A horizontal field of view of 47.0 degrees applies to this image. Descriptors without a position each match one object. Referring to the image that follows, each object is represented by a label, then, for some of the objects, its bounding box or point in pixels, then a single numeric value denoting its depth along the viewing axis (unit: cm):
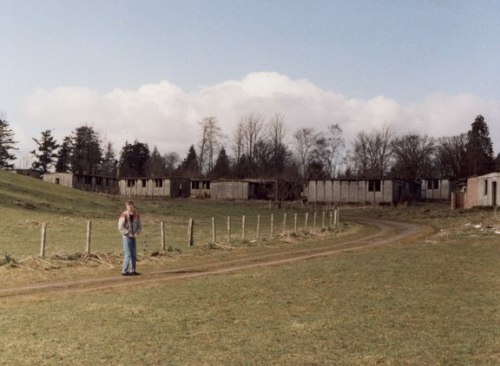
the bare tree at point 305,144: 13050
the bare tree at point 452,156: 11144
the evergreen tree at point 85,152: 12731
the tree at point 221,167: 12437
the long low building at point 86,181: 9038
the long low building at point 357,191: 7681
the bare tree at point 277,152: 12259
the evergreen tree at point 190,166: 12901
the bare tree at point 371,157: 12569
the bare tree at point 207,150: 12925
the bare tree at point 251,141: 12588
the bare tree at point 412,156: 11825
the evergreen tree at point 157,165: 13945
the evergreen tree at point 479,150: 10306
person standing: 1822
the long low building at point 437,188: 8538
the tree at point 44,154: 12256
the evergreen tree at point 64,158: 12356
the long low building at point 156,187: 9300
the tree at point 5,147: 11181
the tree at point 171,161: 15414
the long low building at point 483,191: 5442
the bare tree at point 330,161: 13200
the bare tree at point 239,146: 12681
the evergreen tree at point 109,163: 13675
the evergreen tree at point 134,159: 13862
